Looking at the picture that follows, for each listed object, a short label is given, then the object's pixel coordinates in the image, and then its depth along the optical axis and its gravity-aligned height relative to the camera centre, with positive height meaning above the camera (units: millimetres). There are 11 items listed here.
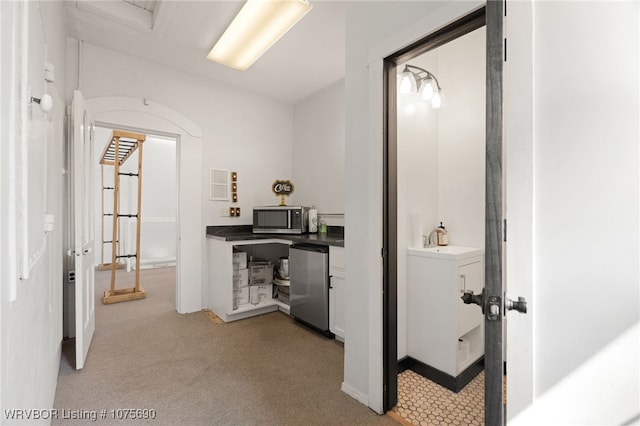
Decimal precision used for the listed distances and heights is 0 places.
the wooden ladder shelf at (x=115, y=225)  3668 -158
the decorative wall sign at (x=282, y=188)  3812 +323
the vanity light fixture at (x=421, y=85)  2061 +939
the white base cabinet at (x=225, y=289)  3020 -819
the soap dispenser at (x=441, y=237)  2334 -197
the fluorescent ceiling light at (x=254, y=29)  2104 +1493
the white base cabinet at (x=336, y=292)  2508 -692
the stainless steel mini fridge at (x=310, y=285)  2627 -689
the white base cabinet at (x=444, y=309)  1884 -659
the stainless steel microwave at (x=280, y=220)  3240 -83
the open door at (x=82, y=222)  2092 -68
